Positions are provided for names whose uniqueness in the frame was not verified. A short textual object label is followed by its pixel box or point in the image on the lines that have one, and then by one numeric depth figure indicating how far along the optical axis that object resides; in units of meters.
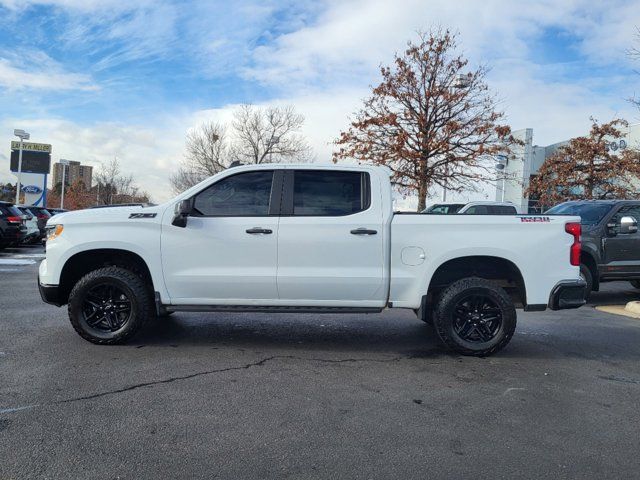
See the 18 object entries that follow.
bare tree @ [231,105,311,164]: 40.75
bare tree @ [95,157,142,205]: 50.94
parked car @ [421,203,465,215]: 18.44
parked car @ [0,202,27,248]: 16.72
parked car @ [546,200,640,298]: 9.37
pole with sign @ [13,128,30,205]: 32.47
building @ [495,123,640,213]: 29.03
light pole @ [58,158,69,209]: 43.08
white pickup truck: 5.48
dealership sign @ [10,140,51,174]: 38.56
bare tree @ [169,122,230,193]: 42.97
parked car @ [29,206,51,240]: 21.08
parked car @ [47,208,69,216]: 25.25
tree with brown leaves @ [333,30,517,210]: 23.42
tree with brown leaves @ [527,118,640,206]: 23.20
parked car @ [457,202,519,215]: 15.95
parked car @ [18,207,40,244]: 19.17
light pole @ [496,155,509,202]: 24.93
